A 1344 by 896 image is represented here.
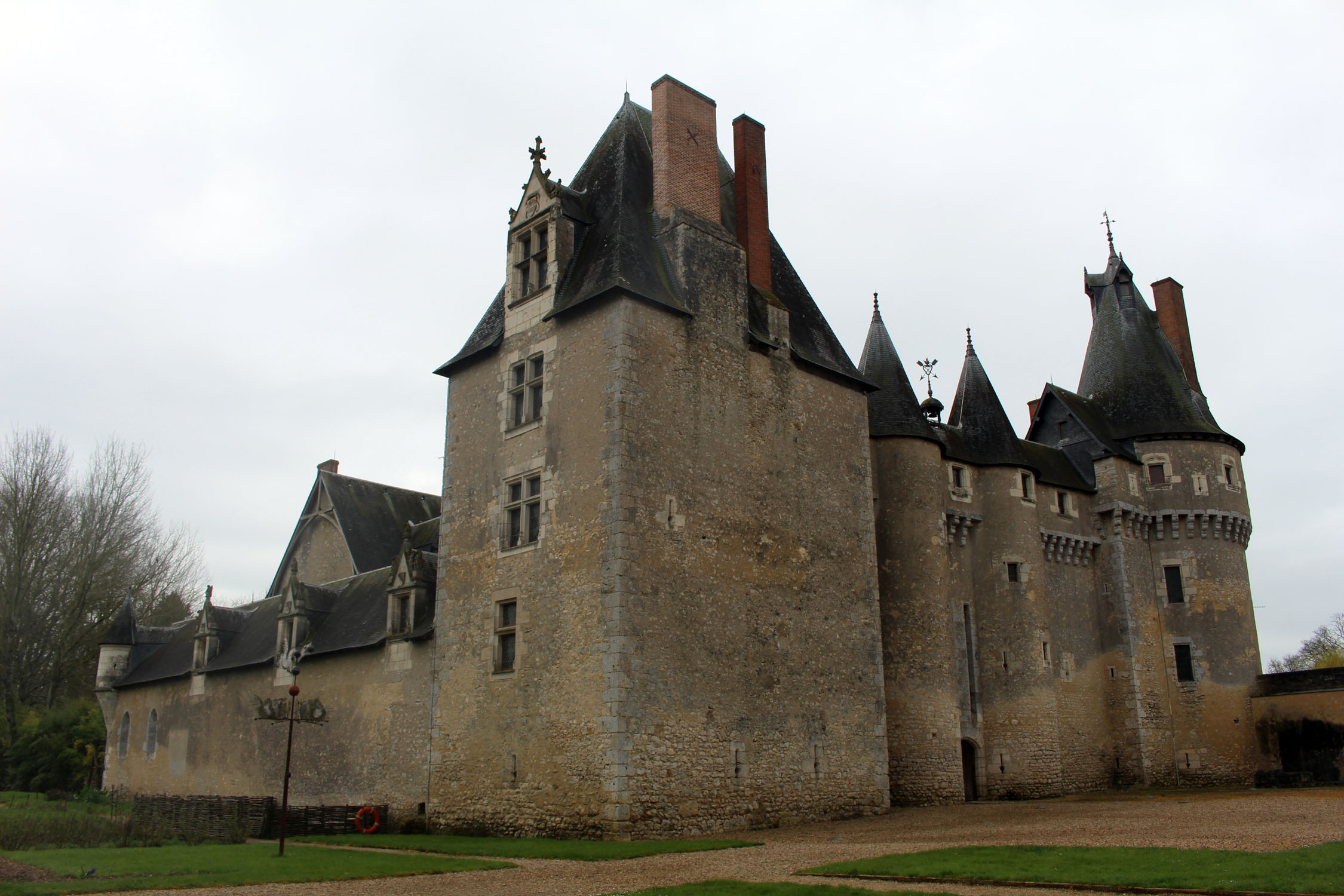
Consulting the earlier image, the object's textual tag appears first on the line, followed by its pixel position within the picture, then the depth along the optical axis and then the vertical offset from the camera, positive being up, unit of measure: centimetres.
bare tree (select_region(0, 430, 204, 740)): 3653 +552
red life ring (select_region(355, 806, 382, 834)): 1967 -183
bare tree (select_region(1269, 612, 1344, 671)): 5500 +412
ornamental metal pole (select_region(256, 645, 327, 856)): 2216 +46
